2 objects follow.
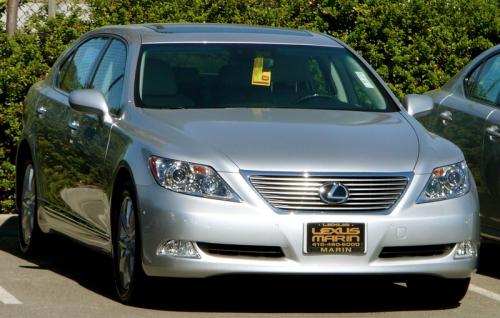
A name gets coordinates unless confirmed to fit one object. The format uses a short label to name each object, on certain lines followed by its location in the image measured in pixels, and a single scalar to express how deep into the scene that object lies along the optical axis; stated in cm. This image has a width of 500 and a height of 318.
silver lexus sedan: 1616
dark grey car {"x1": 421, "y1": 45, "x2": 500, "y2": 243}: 2036
